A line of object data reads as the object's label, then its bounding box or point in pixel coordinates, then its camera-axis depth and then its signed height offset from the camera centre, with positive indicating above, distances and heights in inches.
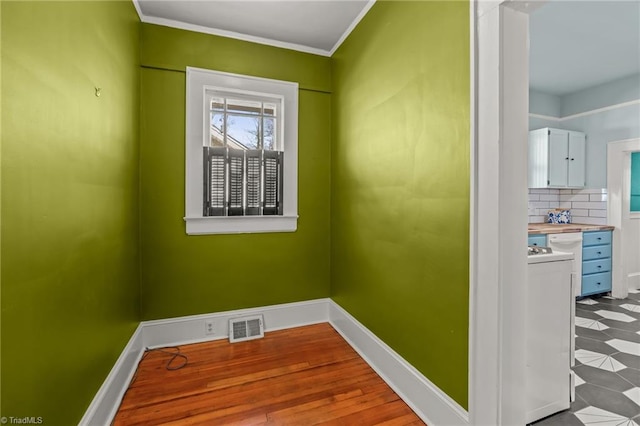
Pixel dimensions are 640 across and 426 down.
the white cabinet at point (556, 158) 152.9 +29.4
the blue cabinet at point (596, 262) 144.3 -27.0
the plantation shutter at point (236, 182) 102.3 +9.7
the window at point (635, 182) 174.4 +18.6
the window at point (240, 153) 97.6 +20.2
